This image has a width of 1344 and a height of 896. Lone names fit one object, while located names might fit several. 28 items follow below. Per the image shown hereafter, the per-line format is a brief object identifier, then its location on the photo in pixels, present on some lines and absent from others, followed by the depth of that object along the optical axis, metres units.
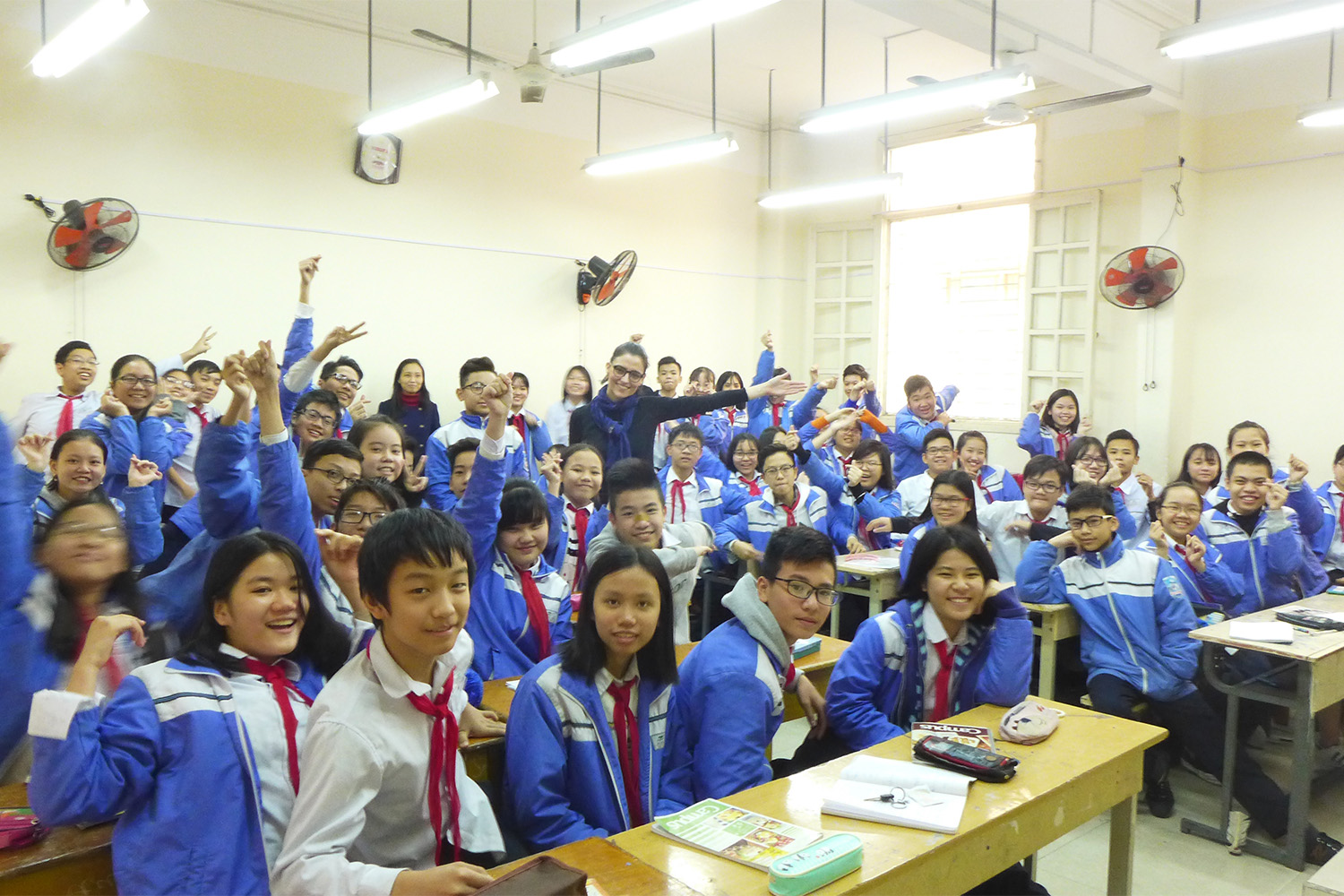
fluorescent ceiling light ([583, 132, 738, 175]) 5.98
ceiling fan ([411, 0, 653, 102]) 4.88
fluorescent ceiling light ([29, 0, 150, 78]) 3.66
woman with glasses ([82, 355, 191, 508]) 4.02
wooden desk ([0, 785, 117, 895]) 1.43
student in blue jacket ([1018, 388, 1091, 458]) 6.55
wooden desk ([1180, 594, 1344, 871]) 2.80
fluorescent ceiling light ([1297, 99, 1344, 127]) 5.26
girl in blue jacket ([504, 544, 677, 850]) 1.75
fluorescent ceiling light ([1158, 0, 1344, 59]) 3.82
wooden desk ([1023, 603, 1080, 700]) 3.47
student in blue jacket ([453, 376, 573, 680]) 2.59
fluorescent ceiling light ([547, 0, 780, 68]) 3.65
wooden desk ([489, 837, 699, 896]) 1.37
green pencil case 1.36
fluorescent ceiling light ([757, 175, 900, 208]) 6.86
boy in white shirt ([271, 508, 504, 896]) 1.36
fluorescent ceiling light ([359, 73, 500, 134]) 4.86
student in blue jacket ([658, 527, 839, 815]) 1.88
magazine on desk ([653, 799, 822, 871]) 1.46
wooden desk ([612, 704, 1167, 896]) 1.45
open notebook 1.62
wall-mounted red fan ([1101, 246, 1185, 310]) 6.62
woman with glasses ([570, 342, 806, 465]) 4.29
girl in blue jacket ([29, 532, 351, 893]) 1.36
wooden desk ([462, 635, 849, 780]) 1.97
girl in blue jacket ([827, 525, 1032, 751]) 2.31
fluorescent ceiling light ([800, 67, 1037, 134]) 4.58
